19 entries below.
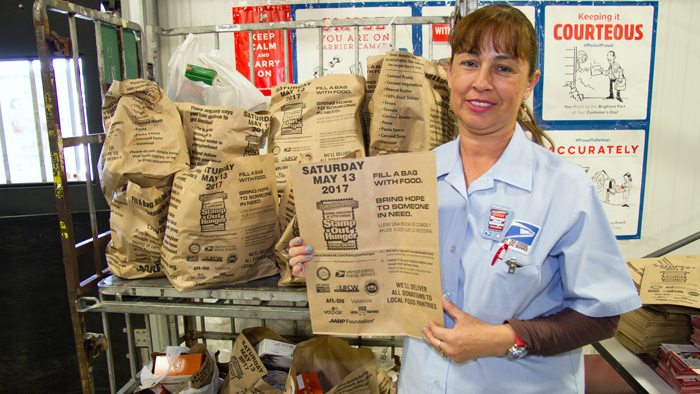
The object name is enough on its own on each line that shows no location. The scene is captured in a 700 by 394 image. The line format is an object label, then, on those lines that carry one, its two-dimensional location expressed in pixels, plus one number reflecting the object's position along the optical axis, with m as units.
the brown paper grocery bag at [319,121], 1.37
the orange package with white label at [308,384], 1.36
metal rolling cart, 1.24
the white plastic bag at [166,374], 1.45
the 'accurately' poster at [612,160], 2.35
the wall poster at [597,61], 2.26
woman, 0.83
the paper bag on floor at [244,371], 1.39
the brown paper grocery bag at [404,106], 1.31
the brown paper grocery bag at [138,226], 1.28
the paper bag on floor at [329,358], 1.46
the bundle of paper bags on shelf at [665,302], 1.53
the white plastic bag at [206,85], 1.52
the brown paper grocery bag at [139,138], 1.27
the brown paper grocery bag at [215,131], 1.33
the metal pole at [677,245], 1.95
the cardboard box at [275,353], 1.57
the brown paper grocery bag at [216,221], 1.20
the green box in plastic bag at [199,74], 1.51
